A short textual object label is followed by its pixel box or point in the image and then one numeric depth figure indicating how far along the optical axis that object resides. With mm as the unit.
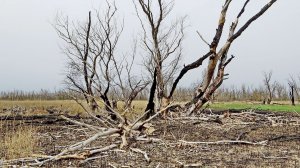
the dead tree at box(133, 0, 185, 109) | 11227
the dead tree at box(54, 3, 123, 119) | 17123
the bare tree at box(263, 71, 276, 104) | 48156
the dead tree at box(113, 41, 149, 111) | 13184
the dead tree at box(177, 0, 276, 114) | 9727
